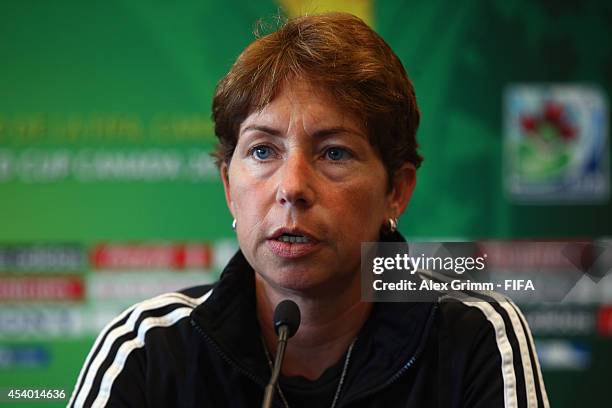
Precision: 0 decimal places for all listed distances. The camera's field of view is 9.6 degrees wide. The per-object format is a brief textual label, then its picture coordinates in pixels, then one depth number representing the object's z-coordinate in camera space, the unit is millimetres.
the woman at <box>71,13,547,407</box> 2923
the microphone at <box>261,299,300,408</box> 2844
